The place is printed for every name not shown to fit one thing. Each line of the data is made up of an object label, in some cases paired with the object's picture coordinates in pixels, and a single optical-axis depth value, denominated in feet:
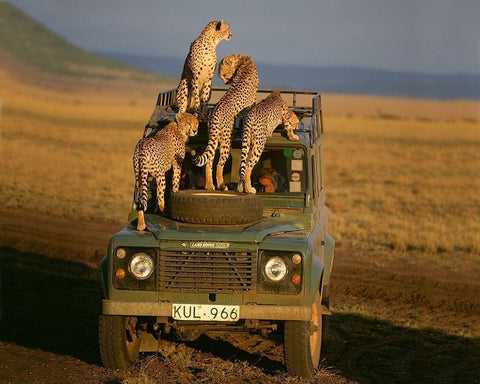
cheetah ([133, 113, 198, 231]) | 55.16
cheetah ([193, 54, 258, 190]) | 57.77
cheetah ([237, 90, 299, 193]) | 57.21
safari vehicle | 49.42
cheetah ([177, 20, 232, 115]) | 63.33
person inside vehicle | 58.90
